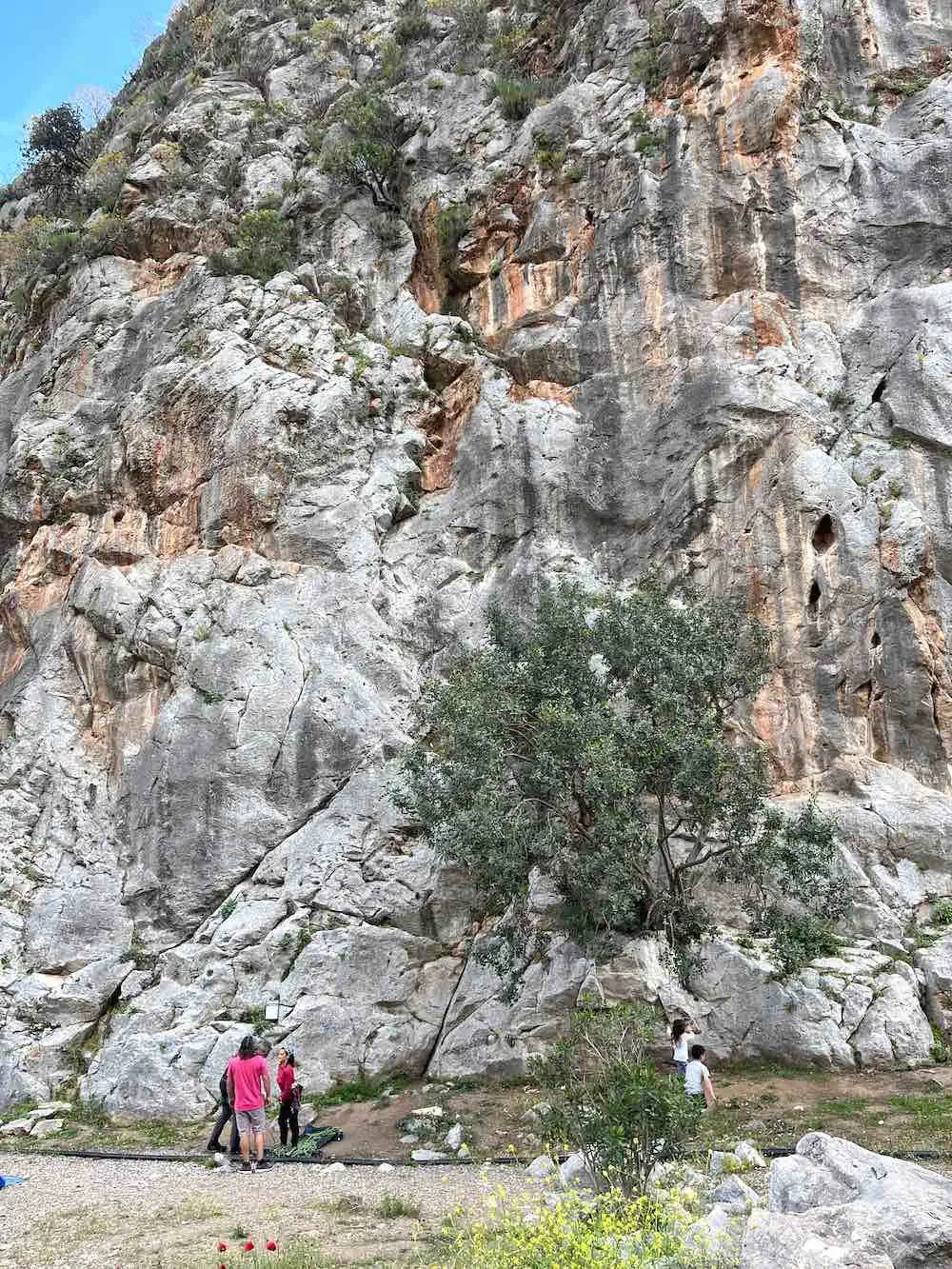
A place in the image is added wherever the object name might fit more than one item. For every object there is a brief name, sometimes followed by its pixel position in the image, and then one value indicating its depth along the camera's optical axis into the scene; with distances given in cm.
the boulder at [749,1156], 1002
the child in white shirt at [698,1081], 1173
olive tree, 1466
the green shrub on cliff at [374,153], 3216
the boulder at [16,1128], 1648
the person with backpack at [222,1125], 1267
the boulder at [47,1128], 1633
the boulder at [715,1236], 607
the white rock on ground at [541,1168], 1016
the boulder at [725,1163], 990
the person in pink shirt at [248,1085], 1148
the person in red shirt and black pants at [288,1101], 1370
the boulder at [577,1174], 871
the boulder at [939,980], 1525
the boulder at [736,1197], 770
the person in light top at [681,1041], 1267
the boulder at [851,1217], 540
